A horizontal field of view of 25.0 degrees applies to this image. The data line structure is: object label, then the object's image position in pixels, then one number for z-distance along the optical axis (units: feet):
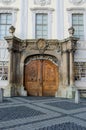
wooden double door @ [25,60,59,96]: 44.50
